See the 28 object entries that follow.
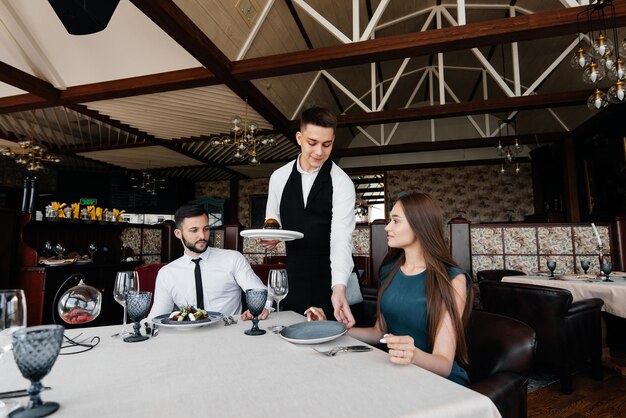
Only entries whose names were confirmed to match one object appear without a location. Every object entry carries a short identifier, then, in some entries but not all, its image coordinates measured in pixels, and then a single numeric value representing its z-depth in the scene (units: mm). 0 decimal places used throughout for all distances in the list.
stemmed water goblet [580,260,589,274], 3892
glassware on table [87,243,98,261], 4789
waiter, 1675
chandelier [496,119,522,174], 6215
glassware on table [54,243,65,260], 4246
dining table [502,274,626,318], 3089
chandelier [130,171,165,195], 9543
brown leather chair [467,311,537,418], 1037
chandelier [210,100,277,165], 5344
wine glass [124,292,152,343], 1309
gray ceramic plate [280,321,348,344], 1087
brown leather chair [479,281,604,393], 2814
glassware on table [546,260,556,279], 3916
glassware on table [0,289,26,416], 832
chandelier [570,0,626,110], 2898
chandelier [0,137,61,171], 6512
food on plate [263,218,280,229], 1795
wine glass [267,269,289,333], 1392
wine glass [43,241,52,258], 4252
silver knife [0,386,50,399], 756
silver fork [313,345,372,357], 1001
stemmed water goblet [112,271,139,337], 1347
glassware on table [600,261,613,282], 3453
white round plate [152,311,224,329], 1315
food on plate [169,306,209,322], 1375
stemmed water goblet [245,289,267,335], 1314
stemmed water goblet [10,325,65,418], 682
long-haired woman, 1156
